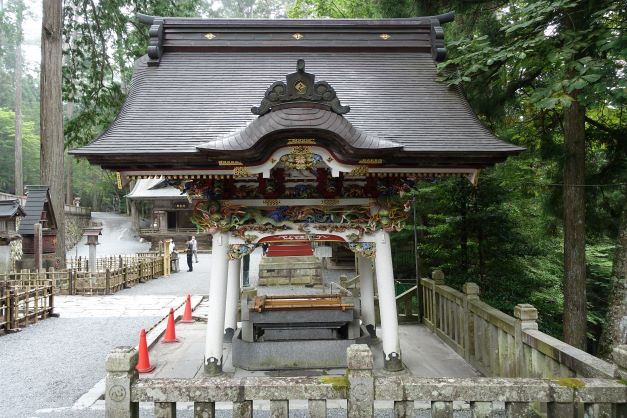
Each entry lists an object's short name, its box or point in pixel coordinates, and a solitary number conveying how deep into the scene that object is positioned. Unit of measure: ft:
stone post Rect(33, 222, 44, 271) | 52.65
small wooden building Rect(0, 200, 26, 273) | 51.21
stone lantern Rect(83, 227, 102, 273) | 55.57
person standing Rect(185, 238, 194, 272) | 74.49
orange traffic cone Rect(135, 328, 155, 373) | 20.96
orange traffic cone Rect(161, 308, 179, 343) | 26.61
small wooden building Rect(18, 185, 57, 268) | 55.31
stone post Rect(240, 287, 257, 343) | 21.18
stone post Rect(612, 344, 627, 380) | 11.23
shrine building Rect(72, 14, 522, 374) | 16.87
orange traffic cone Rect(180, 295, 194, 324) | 32.14
